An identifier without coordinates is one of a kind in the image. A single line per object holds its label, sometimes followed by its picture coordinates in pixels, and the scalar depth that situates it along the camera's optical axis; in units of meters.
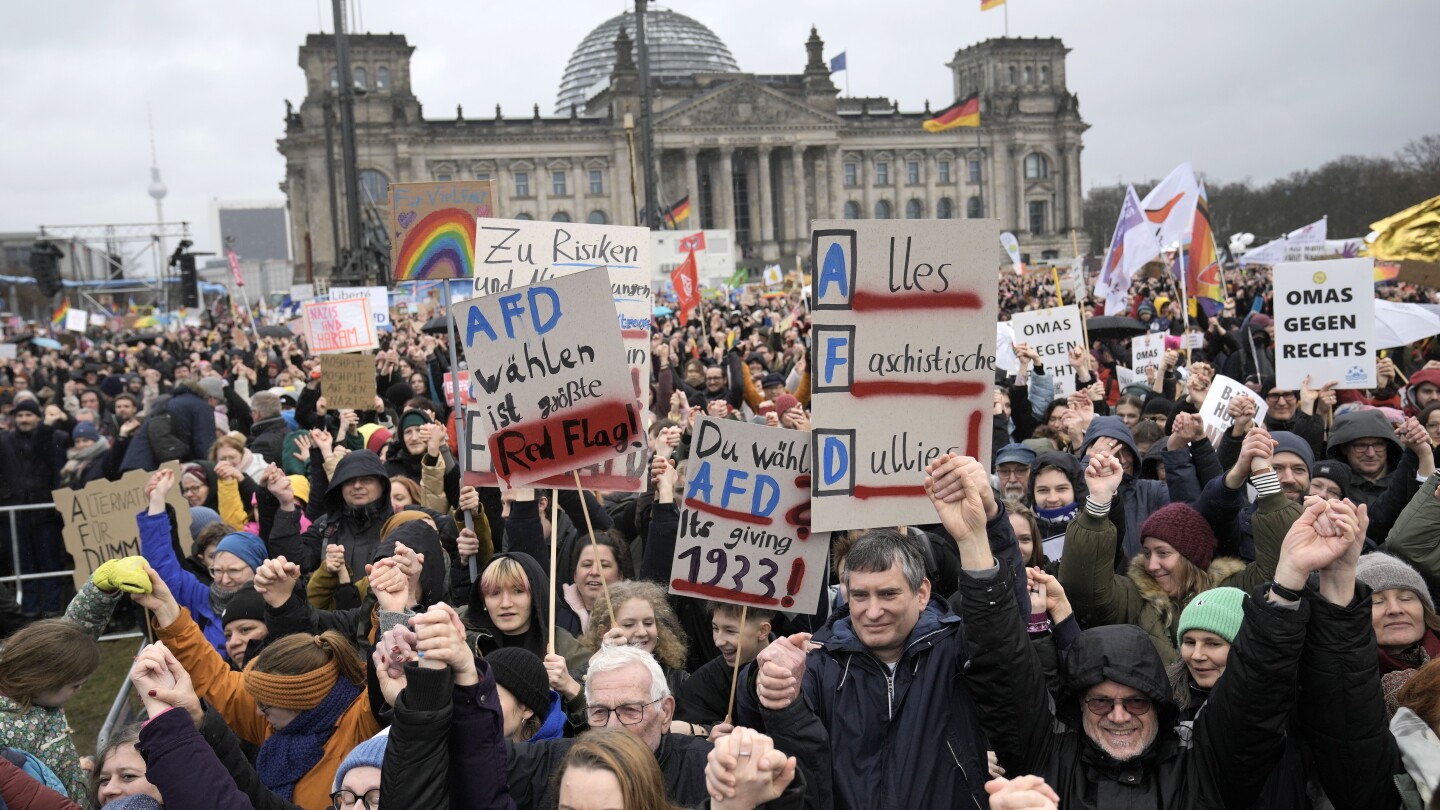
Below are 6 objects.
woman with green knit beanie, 3.36
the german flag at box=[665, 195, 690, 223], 37.22
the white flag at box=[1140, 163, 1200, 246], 12.79
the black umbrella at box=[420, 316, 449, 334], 14.90
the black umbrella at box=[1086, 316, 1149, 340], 12.65
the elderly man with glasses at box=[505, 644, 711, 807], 3.20
